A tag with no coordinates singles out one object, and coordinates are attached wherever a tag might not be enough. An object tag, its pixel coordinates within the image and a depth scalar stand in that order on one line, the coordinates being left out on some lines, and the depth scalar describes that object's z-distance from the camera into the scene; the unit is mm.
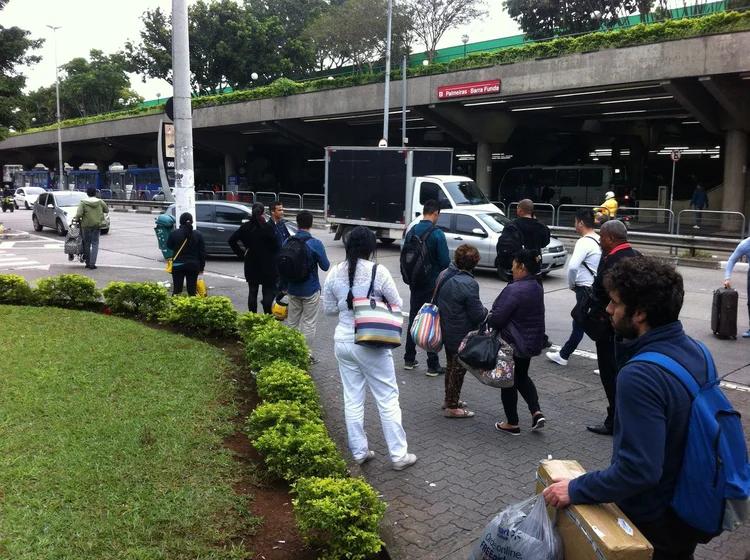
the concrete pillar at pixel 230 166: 45125
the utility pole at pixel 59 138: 49806
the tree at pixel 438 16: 34625
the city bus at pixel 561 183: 33219
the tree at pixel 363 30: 36969
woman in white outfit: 4730
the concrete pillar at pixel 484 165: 30781
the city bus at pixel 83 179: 56125
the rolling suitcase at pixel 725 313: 9141
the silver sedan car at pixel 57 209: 24453
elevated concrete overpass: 21328
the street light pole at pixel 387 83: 26109
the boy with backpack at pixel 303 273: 6898
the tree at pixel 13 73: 23953
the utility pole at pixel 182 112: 10297
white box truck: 18031
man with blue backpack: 2191
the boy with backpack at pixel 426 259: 7199
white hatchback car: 43812
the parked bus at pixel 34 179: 57116
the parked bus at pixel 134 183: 46519
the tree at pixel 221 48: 50031
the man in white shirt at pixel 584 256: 6797
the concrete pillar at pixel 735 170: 23172
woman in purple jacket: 5238
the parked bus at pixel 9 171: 63562
